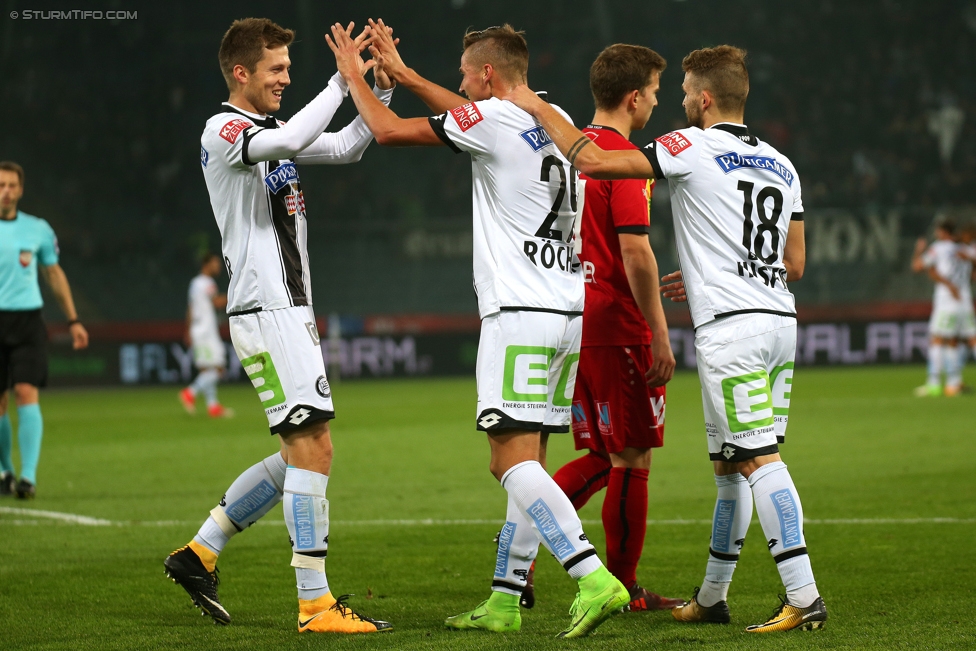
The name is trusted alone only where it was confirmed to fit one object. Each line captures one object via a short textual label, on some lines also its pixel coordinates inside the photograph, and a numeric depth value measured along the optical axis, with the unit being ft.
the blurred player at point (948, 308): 110.42
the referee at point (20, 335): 57.77
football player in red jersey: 32.32
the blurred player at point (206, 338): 108.27
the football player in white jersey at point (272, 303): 29.91
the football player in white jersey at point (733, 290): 28.22
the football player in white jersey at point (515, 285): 28.40
